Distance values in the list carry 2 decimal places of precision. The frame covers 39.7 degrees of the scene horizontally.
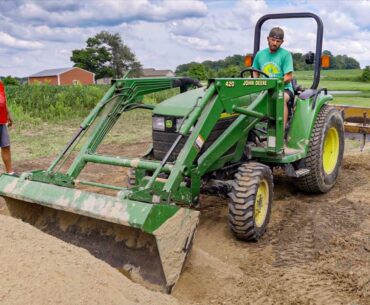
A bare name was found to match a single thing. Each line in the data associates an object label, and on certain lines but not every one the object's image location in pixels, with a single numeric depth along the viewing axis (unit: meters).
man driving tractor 6.29
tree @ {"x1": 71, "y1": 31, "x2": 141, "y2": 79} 66.25
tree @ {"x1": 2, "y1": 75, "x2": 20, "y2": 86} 47.06
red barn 65.00
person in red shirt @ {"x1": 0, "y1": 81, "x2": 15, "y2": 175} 7.64
